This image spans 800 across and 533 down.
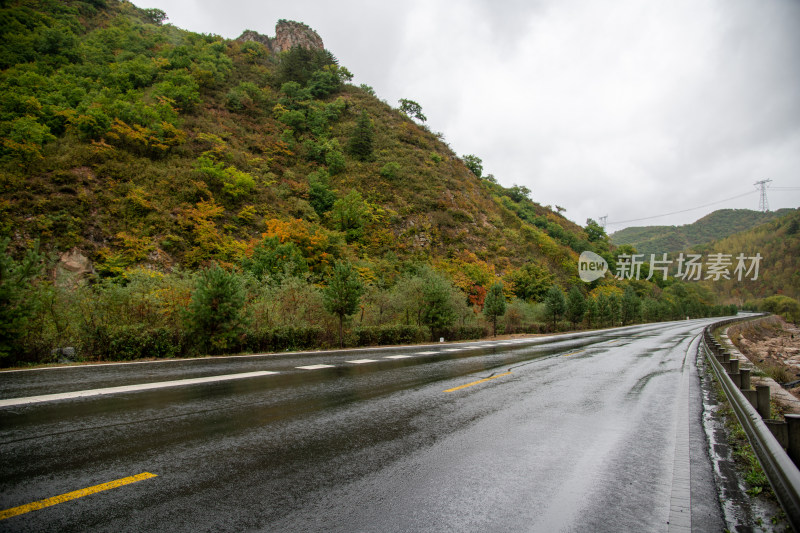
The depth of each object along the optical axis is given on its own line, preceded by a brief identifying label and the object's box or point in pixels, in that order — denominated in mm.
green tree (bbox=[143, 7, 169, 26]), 76688
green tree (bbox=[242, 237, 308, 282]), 25297
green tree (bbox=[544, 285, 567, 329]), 36406
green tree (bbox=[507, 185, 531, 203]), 95312
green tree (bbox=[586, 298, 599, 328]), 45812
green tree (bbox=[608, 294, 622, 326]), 50684
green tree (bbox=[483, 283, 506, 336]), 28125
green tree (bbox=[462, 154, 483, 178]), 82375
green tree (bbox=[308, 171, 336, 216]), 43562
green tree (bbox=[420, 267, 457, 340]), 21375
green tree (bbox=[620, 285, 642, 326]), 57344
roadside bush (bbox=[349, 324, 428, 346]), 16897
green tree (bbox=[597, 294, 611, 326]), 47375
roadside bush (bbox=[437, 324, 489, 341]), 23383
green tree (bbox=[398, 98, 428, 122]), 80500
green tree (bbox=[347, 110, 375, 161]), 56812
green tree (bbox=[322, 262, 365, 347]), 15594
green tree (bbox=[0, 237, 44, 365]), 7980
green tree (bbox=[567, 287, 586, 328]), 39969
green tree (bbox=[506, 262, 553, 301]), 46094
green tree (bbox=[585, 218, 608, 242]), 89494
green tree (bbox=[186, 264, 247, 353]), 11070
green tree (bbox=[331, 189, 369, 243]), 41156
